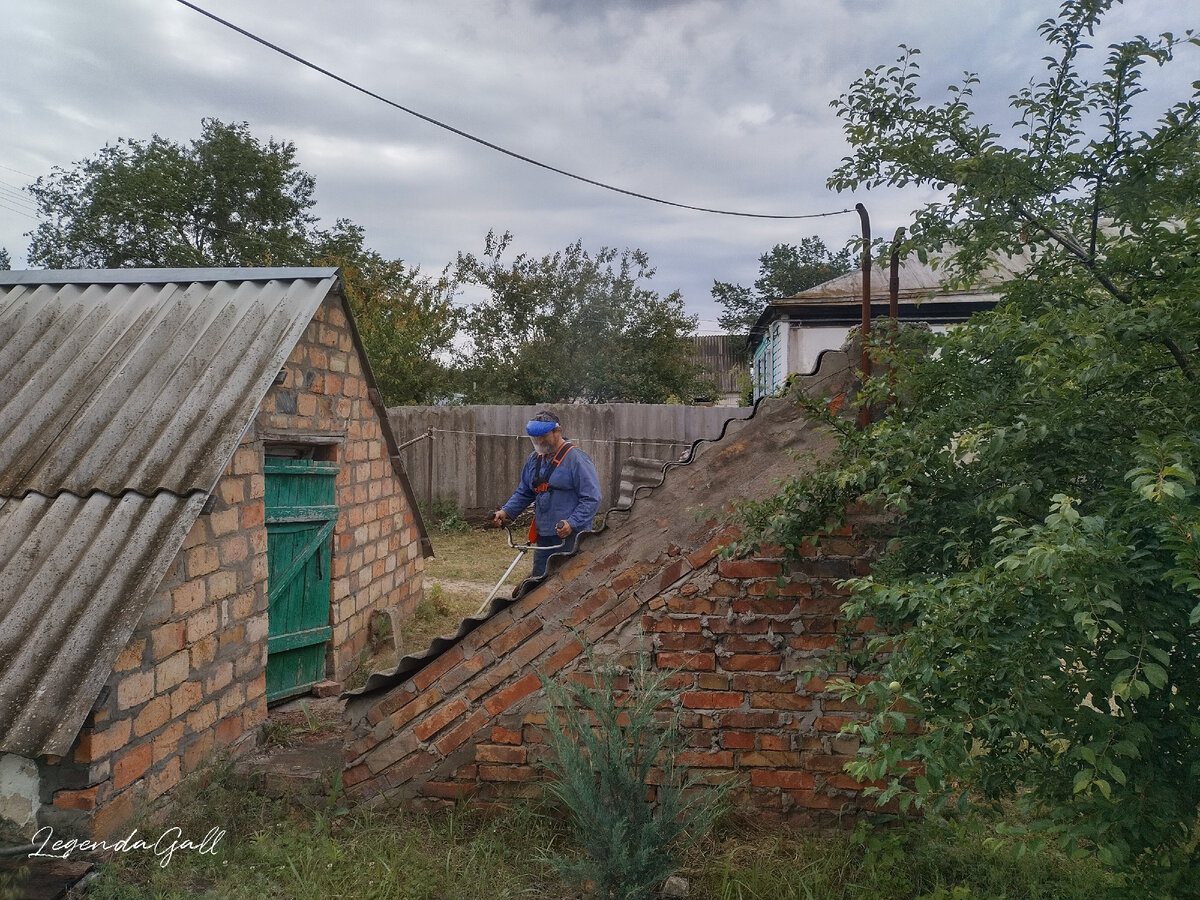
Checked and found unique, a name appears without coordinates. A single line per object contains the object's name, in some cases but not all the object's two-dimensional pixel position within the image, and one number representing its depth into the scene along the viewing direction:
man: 5.96
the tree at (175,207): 23.81
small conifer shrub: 3.16
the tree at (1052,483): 1.93
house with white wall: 14.18
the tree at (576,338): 19.14
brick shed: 3.52
